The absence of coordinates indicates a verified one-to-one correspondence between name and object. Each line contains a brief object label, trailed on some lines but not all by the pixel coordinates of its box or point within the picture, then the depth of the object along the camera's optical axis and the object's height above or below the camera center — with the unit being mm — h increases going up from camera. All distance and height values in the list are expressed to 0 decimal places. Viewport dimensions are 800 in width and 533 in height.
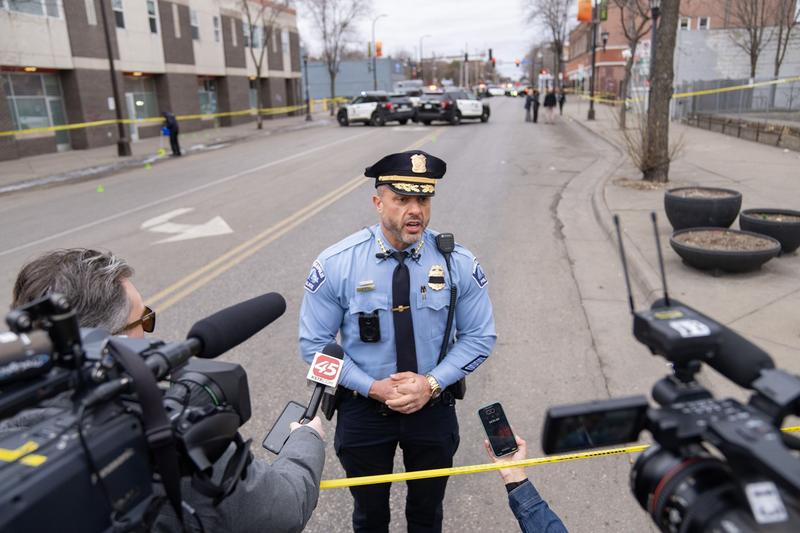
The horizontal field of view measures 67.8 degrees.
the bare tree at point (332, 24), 46031 +5753
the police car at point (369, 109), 32406 -527
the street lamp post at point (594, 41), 31439 +2659
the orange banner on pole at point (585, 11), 34891 +4666
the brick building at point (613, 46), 47041 +4939
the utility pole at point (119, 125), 20889 -676
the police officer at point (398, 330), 2588 -1004
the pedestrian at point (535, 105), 31808 -599
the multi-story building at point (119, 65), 21688 +1842
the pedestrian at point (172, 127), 21547 -775
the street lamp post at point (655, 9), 14655 +1926
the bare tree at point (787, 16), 24172 +3039
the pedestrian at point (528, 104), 32250 -516
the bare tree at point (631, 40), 22922 +2066
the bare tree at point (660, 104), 12047 -272
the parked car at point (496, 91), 90412 +612
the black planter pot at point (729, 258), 6379 -1777
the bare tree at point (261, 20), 37469 +5353
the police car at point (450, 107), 30469 -531
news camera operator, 1479 -920
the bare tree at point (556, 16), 50375 +6407
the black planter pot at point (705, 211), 7641 -1529
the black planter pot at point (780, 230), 6984 -1634
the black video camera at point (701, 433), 930 -589
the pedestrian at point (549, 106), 33291 -681
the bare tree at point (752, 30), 26373 +2885
